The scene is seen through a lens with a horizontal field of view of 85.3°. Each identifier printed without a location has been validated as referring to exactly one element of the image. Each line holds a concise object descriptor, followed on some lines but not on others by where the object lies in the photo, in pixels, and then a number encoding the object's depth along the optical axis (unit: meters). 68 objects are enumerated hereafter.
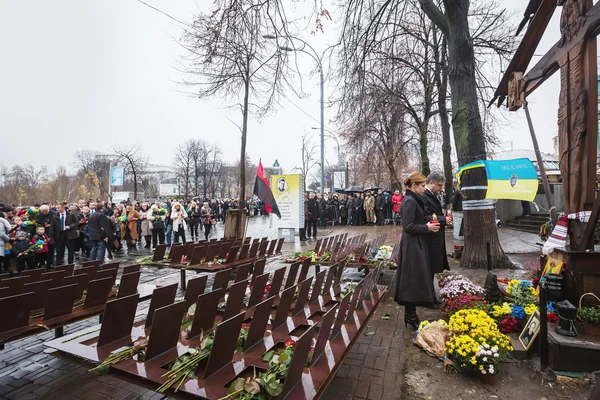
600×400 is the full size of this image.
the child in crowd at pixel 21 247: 8.33
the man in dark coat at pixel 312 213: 15.92
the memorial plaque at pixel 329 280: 4.04
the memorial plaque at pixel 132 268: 4.25
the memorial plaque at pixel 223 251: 6.79
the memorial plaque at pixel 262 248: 7.40
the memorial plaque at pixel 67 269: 4.54
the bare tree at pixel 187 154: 43.86
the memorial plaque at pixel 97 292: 3.69
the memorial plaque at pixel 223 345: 1.98
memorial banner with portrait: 13.27
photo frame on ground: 3.32
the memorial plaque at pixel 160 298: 2.87
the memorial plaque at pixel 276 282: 3.65
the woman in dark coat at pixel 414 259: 3.90
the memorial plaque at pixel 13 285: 3.66
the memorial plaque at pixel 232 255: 6.58
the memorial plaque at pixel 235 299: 2.99
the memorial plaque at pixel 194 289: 3.25
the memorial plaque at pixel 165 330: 2.17
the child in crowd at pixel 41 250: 8.71
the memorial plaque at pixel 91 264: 4.81
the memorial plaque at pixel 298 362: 1.79
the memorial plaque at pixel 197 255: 6.25
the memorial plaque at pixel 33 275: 4.21
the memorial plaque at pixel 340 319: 2.58
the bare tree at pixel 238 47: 6.71
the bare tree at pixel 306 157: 37.42
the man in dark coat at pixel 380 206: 19.83
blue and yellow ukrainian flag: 5.03
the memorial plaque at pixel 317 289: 3.62
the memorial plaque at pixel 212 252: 6.51
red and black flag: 10.70
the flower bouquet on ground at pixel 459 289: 4.54
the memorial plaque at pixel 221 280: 3.70
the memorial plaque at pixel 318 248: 7.08
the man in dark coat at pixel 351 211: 20.94
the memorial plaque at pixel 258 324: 2.41
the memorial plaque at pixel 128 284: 3.74
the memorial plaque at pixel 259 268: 4.56
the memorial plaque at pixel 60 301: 3.27
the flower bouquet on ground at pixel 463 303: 4.00
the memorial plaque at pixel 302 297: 3.28
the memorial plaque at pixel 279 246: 7.67
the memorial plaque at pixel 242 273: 4.28
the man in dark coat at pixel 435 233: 4.37
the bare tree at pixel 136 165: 42.02
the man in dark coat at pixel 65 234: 9.66
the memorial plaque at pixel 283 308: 2.82
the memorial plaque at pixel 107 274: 4.22
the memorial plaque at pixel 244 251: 6.92
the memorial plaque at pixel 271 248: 7.54
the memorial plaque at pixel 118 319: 2.40
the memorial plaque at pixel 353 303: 2.98
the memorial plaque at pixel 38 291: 3.67
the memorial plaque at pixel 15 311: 2.89
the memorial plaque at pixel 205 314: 2.64
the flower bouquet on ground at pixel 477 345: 2.91
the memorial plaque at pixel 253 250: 7.19
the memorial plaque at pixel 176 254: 6.53
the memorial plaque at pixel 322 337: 2.12
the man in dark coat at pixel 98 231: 9.00
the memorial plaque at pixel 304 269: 4.44
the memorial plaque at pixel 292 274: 4.14
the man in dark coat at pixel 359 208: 20.66
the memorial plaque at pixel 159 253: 6.70
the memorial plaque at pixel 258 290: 3.46
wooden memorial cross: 3.58
